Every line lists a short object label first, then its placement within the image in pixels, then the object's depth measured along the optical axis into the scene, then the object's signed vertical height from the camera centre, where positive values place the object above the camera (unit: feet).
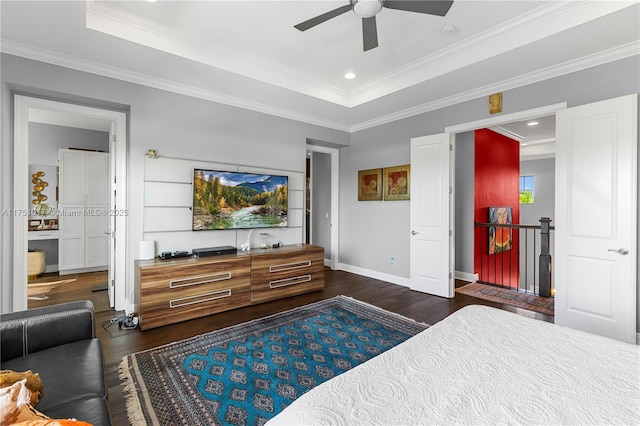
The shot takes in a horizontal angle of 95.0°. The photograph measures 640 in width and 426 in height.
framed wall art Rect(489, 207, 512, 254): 17.62 -1.16
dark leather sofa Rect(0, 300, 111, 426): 4.01 -2.55
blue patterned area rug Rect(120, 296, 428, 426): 5.91 -3.90
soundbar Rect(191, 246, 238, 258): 11.57 -1.58
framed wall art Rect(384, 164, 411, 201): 15.12 +1.62
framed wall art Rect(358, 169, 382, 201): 16.44 +1.62
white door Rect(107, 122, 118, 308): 11.53 -0.29
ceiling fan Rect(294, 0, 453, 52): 6.56 +4.84
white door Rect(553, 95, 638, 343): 8.66 -0.12
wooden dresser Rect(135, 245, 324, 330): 9.78 -2.67
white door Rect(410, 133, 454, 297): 13.28 -0.15
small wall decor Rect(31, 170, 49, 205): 16.85 +1.46
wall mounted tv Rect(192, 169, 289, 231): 12.35 +0.56
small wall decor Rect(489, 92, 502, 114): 11.69 +4.45
